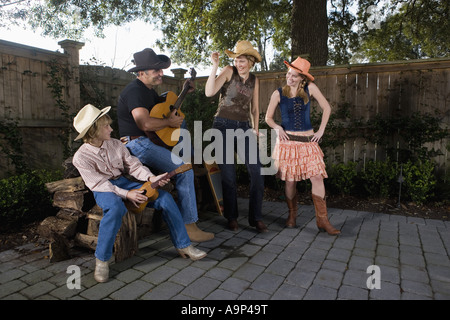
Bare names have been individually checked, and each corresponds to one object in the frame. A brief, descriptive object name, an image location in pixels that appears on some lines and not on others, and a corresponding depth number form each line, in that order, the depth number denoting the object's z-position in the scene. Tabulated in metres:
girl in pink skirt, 3.80
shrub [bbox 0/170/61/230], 3.90
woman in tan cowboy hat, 3.87
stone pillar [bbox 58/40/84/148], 5.87
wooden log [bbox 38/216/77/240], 3.22
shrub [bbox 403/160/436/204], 5.09
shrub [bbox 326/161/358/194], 5.69
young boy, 2.71
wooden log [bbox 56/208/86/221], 3.32
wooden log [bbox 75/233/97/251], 3.20
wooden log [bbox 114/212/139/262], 3.02
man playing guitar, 3.36
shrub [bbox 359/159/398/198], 5.39
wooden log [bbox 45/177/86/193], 3.37
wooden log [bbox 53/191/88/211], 3.32
